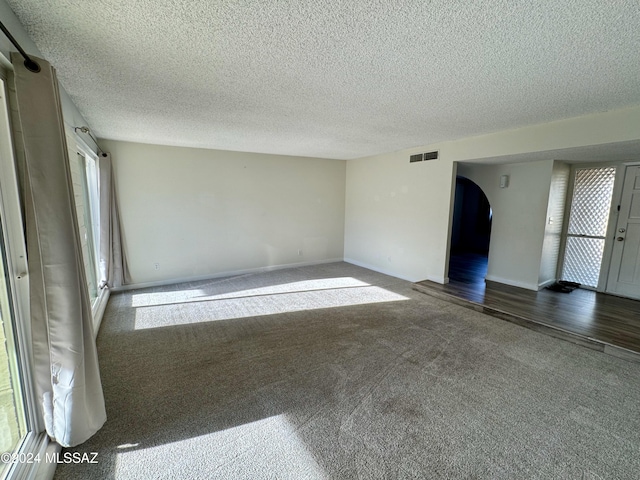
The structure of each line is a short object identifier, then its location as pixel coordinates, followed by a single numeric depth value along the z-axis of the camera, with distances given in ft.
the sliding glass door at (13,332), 4.53
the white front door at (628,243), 13.12
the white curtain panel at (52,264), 4.54
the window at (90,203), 9.74
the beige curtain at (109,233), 13.48
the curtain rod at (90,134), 9.29
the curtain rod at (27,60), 3.99
